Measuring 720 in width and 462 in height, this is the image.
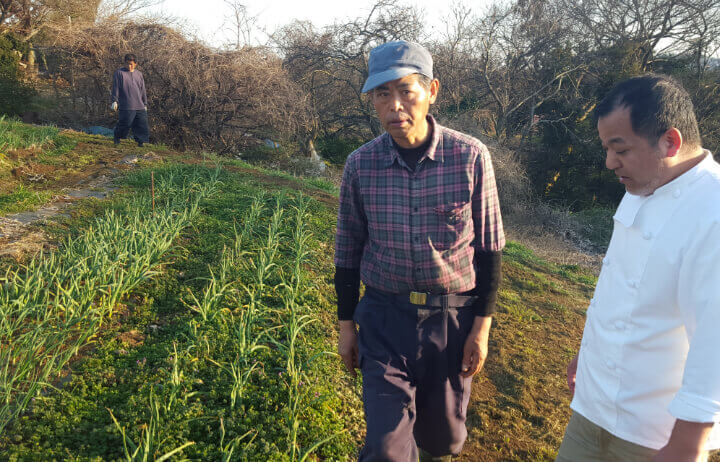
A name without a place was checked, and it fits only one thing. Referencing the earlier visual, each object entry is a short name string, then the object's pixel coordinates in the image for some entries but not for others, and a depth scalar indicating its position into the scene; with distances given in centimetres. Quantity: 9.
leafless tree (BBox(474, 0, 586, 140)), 1492
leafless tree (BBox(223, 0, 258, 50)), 1481
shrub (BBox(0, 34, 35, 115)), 1220
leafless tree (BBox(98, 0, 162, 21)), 1857
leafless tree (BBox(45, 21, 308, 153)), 1078
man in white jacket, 103
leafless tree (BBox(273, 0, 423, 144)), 1420
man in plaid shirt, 168
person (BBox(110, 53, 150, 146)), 865
